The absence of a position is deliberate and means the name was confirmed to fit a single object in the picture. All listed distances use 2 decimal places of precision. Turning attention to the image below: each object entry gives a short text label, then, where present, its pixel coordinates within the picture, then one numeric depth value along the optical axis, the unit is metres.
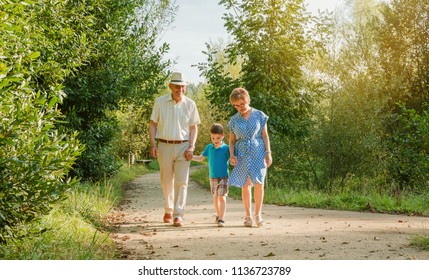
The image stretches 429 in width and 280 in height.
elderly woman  7.42
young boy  7.80
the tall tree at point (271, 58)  11.88
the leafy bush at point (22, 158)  4.86
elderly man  7.66
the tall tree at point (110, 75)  11.84
